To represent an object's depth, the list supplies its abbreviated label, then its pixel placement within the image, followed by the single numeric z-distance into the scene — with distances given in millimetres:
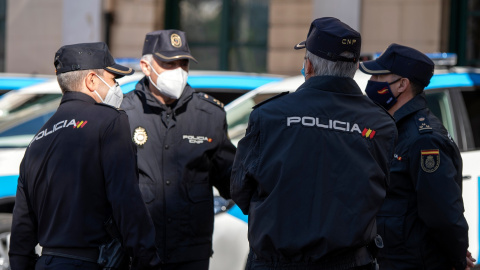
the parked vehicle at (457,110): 11258
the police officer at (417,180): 7680
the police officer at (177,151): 8914
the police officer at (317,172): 6273
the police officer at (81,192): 6969
